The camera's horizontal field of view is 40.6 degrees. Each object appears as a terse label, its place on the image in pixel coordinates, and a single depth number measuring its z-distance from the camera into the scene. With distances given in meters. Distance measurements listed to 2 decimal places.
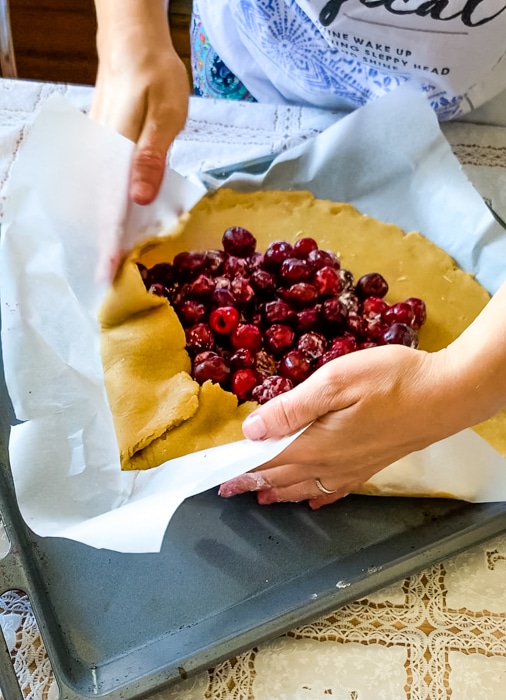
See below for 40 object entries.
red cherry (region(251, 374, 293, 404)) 0.81
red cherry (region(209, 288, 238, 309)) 0.91
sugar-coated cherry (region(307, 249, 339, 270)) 0.96
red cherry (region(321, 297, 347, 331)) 0.92
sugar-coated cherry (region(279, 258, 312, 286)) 0.94
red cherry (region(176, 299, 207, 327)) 0.90
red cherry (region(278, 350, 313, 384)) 0.84
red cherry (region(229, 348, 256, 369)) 0.85
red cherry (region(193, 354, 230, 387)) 0.83
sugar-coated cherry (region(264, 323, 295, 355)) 0.88
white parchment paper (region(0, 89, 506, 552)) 0.70
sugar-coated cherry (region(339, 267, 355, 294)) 0.96
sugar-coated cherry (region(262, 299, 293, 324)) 0.91
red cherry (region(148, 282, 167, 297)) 0.91
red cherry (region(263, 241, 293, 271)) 0.97
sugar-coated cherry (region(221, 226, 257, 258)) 0.98
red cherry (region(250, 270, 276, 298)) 0.94
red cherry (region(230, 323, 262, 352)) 0.87
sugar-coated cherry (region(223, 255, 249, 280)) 0.95
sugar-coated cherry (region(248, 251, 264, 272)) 0.97
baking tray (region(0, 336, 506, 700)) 0.65
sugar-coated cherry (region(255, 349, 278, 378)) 0.85
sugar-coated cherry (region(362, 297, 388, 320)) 0.93
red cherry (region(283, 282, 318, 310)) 0.93
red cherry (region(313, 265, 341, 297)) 0.94
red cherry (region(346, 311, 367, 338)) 0.92
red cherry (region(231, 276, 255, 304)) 0.92
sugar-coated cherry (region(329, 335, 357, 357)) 0.86
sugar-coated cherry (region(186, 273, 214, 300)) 0.92
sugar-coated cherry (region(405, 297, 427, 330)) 0.93
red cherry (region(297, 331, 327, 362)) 0.87
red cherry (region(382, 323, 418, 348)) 0.88
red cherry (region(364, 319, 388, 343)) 0.91
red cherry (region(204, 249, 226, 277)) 0.95
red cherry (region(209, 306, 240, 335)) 0.88
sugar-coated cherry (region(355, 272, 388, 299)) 0.96
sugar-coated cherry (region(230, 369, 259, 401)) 0.82
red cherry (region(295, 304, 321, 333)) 0.90
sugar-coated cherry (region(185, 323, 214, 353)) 0.87
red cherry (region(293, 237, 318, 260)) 0.98
